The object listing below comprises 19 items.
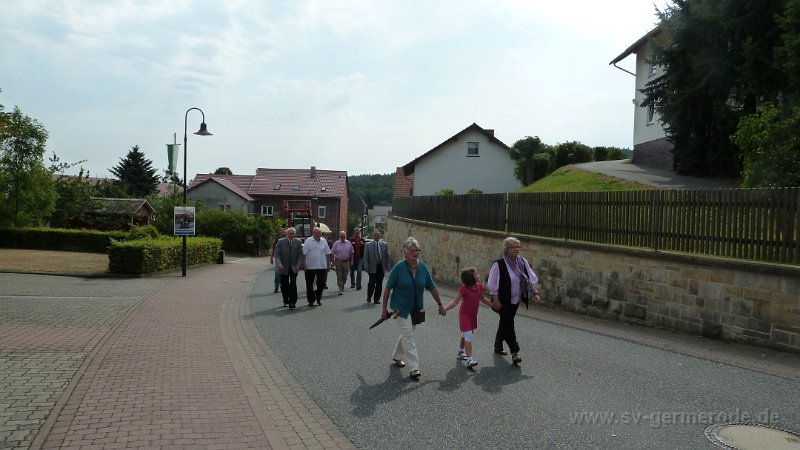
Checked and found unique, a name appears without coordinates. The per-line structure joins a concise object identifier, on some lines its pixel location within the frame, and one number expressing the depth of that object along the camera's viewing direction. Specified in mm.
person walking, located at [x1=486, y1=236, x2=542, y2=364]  7801
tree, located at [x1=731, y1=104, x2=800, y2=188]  13531
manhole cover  4754
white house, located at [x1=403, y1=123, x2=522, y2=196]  51062
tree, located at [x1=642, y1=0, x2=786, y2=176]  19266
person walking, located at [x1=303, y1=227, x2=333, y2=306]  13516
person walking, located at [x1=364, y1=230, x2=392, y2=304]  14219
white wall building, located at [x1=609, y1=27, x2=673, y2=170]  30906
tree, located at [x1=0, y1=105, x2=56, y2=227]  34906
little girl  7637
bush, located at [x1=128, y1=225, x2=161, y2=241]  28809
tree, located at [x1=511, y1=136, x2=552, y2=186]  39906
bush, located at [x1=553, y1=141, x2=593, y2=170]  39562
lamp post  22109
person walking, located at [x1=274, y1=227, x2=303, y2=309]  13375
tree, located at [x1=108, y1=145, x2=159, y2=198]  75938
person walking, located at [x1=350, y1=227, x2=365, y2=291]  17969
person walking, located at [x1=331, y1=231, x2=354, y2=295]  16484
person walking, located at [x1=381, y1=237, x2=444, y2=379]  7246
